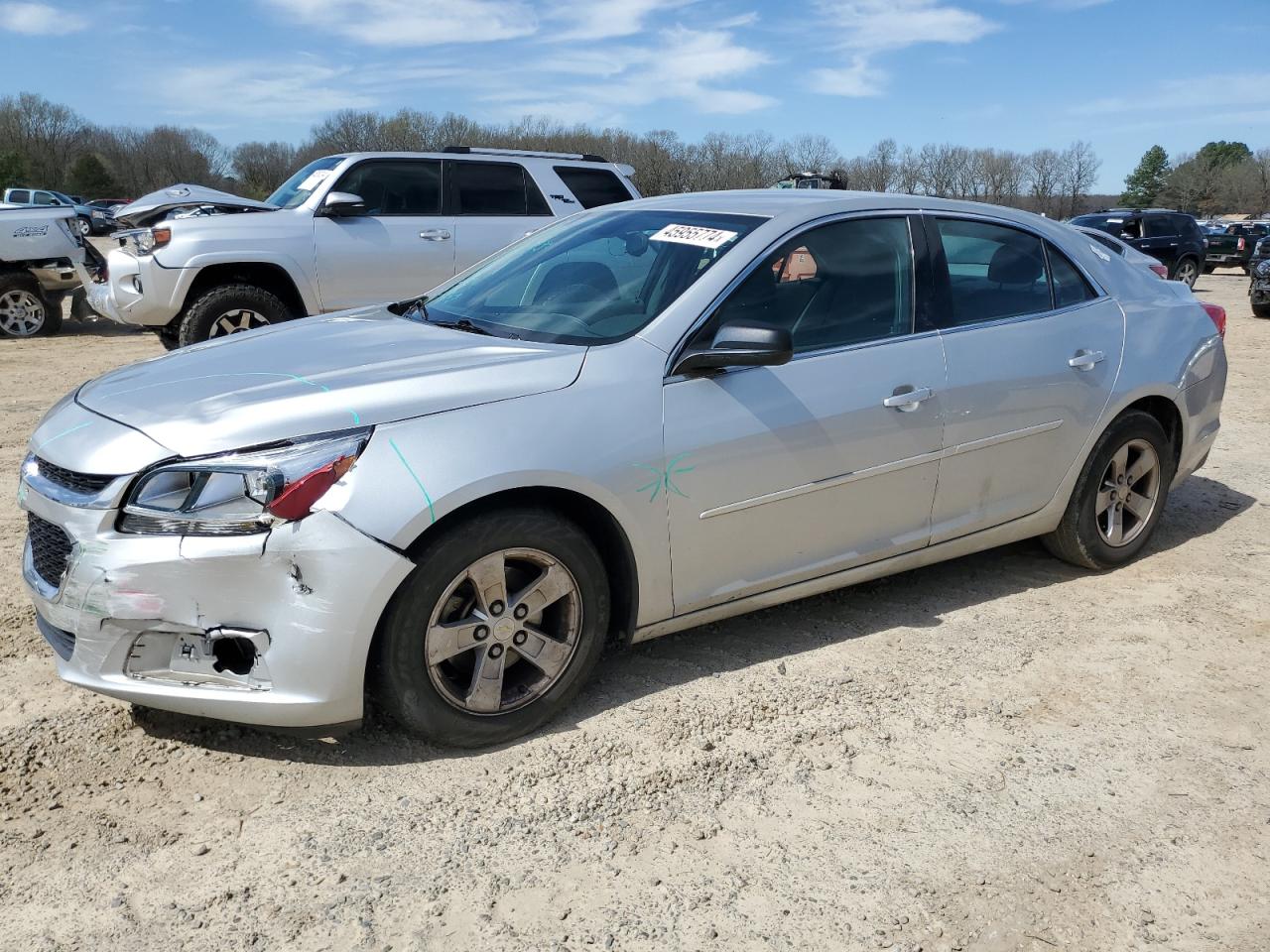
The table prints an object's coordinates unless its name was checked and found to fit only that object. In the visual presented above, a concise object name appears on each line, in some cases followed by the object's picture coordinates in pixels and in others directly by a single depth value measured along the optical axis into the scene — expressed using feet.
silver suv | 28.12
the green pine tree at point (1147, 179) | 372.38
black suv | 69.41
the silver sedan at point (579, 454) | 9.36
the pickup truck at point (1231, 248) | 97.86
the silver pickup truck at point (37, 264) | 41.14
